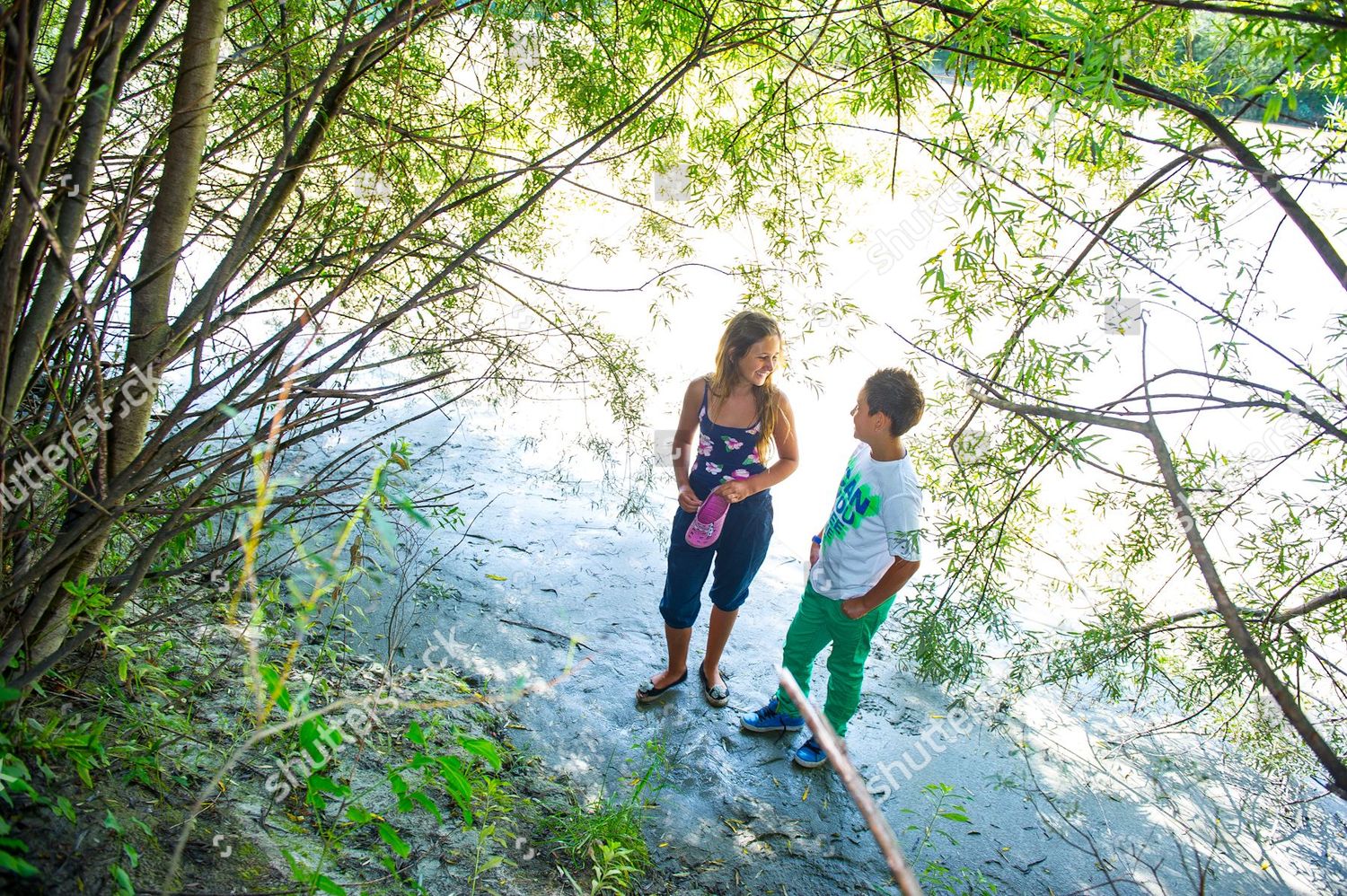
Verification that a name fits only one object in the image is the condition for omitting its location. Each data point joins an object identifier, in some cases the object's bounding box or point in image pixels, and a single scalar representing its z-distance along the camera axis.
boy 2.79
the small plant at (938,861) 2.64
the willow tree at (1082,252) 2.12
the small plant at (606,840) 2.30
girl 3.08
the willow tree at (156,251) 1.49
